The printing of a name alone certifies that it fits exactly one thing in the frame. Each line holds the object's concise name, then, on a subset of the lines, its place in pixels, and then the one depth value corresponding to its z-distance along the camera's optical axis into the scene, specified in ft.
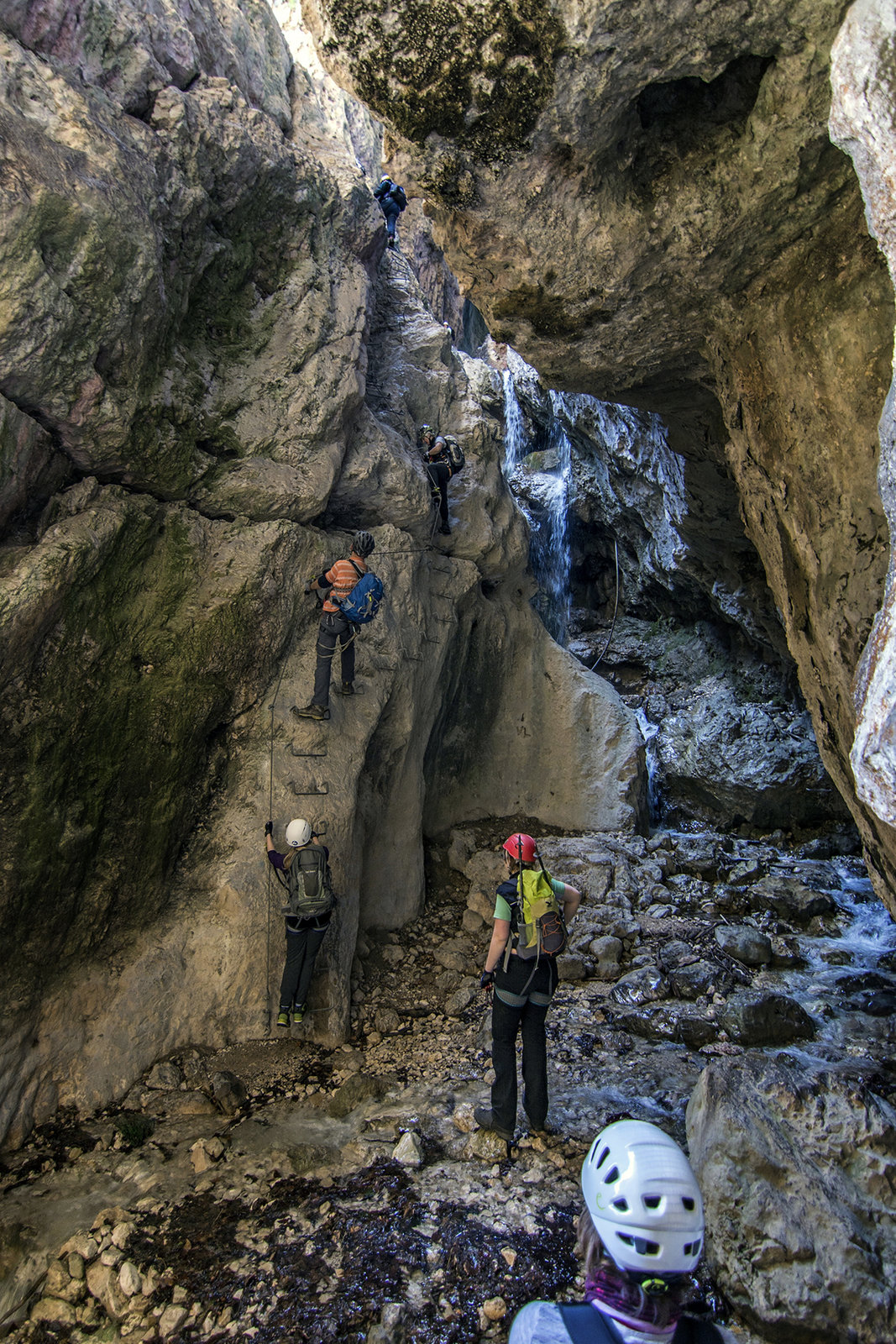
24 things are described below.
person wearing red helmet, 14.90
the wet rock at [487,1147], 15.42
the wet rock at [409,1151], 15.46
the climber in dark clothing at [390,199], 34.45
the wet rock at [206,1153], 15.97
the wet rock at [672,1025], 20.62
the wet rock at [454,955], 25.68
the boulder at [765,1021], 20.65
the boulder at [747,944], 26.32
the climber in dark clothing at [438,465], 33.12
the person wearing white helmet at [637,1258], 5.33
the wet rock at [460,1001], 23.07
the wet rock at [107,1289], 12.67
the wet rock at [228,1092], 18.07
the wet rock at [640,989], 23.12
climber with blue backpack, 23.16
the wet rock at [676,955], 24.99
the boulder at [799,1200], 10.93
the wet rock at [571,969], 24.75
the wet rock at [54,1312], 12.71
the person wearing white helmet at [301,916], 20.08
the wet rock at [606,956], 25.12
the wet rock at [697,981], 23.27
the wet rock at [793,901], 30.48
